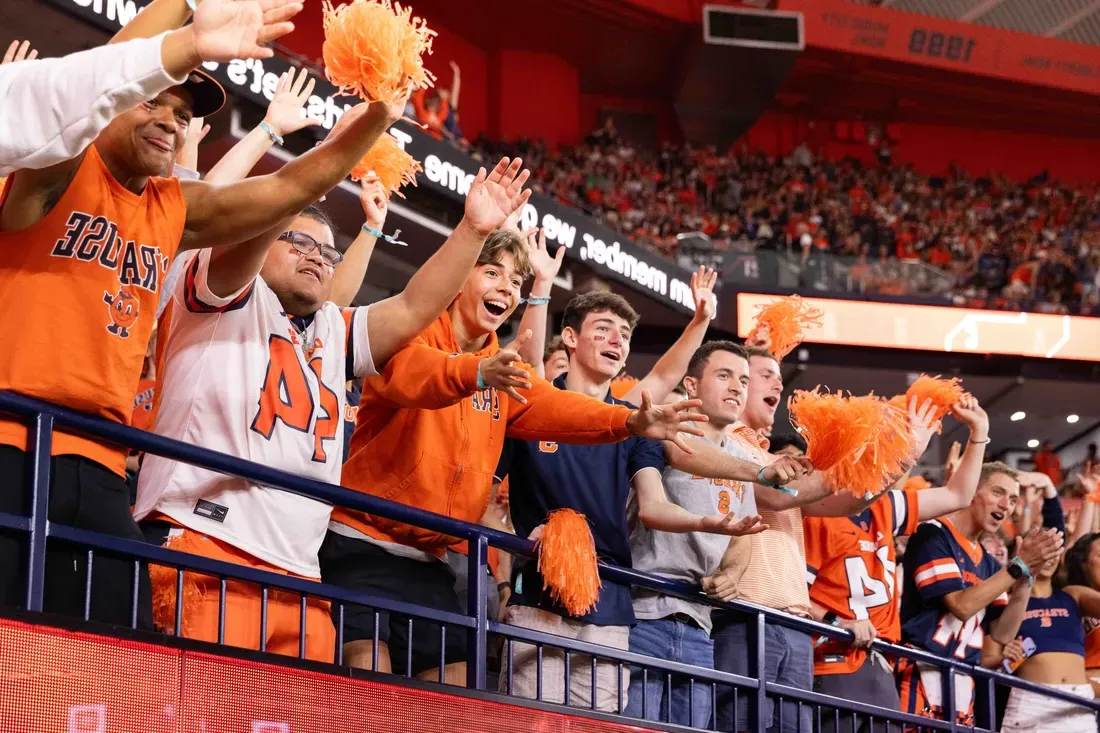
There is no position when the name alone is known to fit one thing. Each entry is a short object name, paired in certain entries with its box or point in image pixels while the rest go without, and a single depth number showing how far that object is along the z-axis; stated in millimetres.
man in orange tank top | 2193
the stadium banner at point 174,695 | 2068
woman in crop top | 5953
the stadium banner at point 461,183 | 7958
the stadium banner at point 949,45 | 21234
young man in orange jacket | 3029
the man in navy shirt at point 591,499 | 3447
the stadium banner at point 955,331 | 15305
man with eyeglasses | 2691
